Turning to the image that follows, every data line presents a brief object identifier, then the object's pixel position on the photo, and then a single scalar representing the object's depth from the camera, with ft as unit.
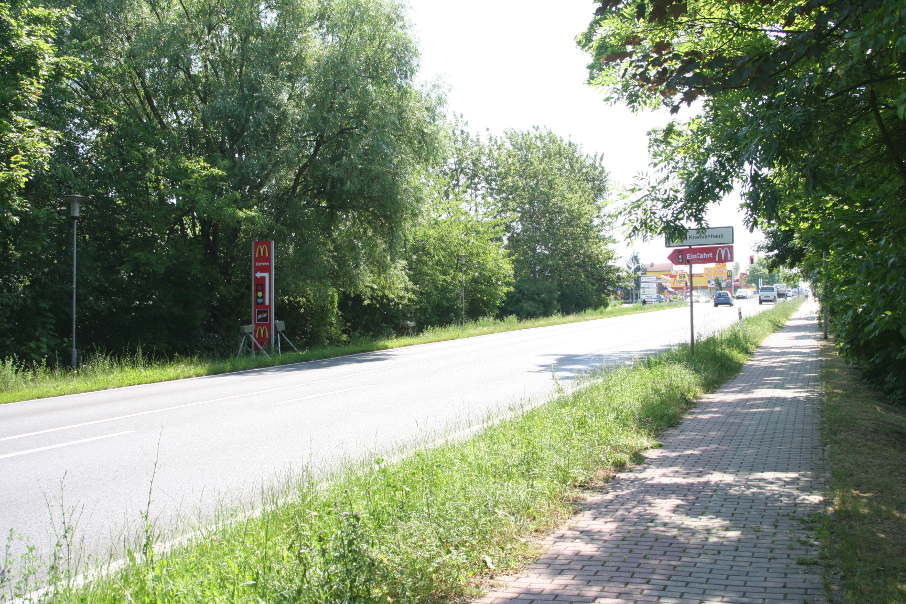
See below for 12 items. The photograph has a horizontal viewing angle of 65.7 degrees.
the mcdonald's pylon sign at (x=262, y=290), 72.23
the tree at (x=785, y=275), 82.28
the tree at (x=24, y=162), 51.75
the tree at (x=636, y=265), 371.37
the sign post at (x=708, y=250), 48.98
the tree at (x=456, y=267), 119.34
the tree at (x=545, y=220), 191.72
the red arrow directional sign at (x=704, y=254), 53.26
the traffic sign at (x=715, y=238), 48.60
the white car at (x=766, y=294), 276.21
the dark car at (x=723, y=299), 234.17
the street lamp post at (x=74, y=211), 57.55
